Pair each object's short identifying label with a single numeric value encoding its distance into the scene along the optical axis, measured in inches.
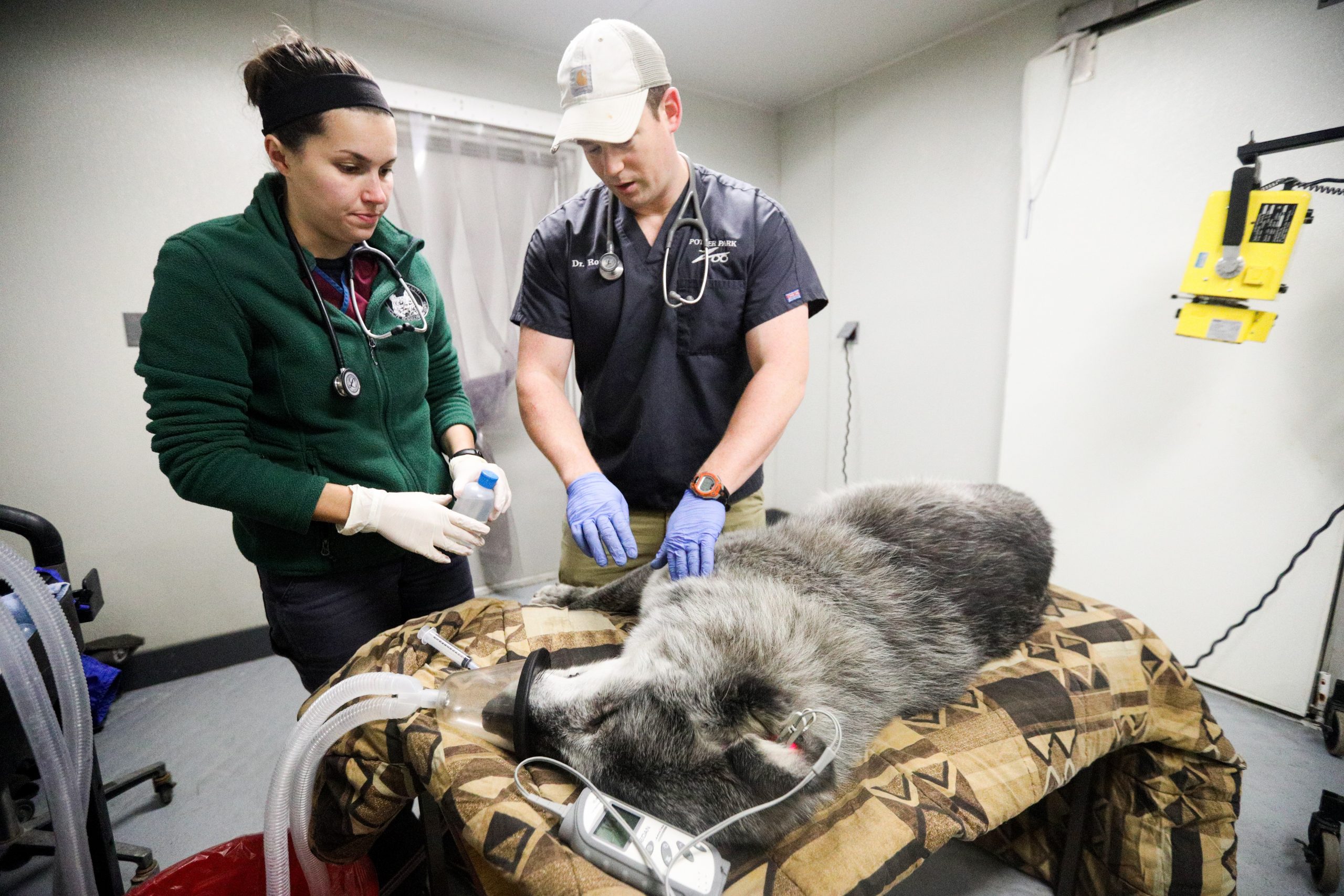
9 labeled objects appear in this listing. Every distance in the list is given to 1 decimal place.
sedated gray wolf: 36.1
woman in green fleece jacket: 42.6
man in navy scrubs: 56.4
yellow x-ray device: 73.4
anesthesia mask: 37.0
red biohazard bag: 46.1
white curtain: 116.2
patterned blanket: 33.5
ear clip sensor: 36.4
